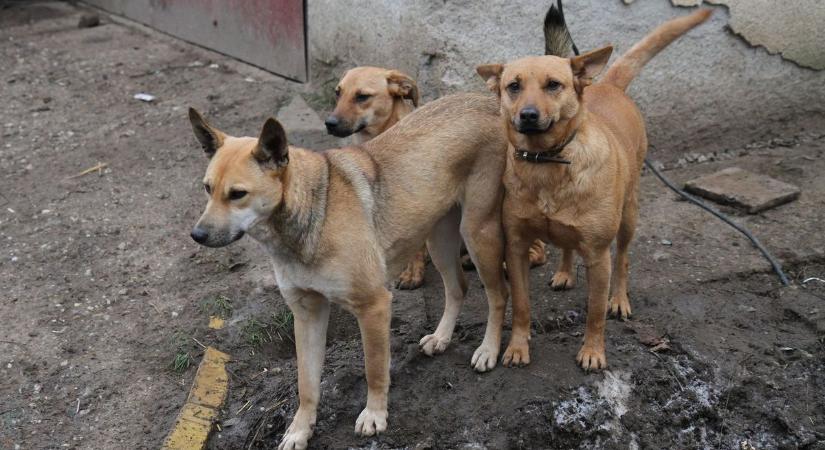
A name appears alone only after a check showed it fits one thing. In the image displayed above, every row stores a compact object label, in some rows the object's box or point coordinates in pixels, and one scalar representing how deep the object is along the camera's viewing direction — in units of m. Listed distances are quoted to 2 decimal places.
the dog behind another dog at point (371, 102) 5.22
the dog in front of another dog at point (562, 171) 3.59
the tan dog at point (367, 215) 3.31
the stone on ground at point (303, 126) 6.68
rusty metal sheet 7.98
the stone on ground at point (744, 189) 5.46
